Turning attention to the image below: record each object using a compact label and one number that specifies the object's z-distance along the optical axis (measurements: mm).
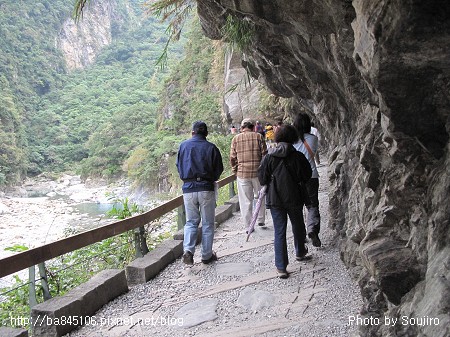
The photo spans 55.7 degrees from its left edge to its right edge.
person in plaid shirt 7102
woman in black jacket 5008
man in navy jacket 5605
